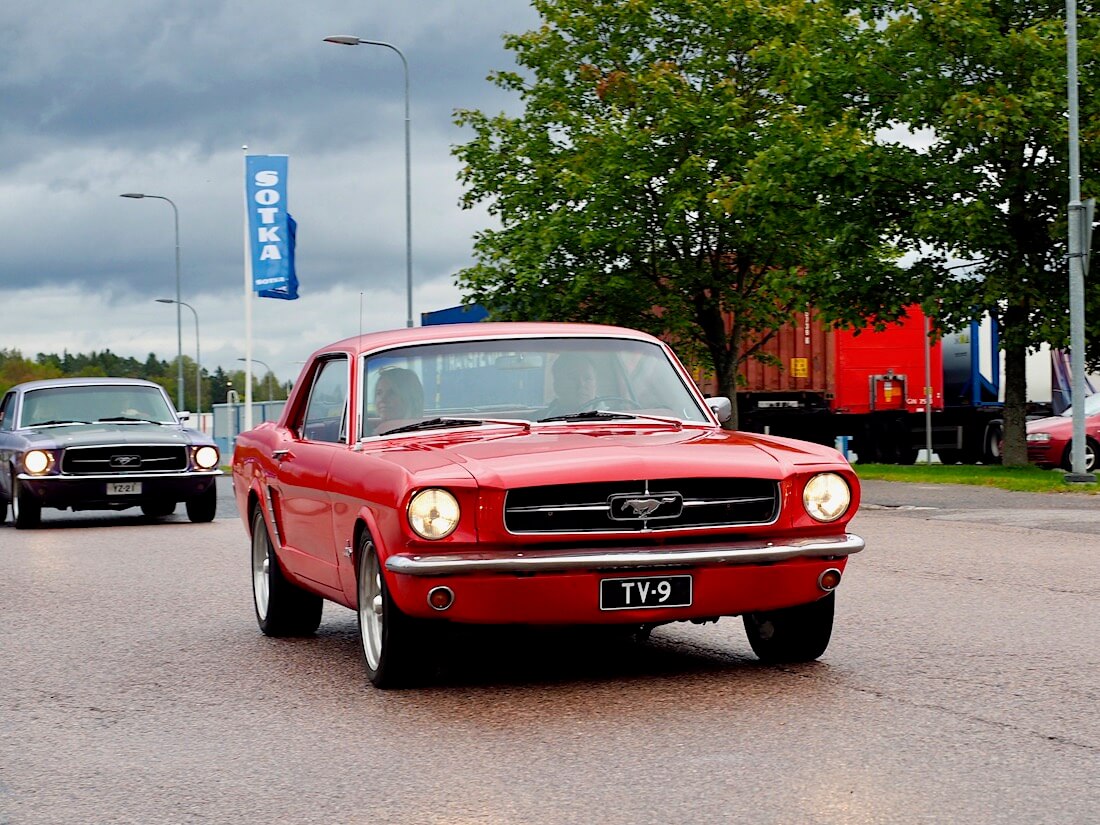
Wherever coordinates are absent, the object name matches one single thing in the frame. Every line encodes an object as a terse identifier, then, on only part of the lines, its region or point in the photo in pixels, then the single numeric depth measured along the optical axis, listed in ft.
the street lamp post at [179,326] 183.07
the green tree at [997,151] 90.94
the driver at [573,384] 25.41
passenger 25.20
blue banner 124.16
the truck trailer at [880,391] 121.90
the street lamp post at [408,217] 127.95
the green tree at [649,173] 118.62
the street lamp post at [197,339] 243.03
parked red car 95.91
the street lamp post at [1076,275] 77.00
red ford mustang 21.16
